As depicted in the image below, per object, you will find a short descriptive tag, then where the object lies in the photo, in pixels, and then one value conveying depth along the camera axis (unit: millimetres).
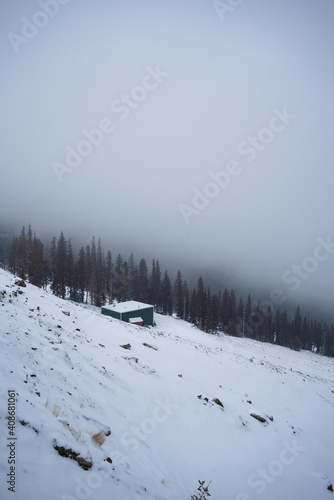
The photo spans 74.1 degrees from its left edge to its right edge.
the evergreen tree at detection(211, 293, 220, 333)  66238
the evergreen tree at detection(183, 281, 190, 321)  70125
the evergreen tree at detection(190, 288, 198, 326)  66850
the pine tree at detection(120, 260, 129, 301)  62572
